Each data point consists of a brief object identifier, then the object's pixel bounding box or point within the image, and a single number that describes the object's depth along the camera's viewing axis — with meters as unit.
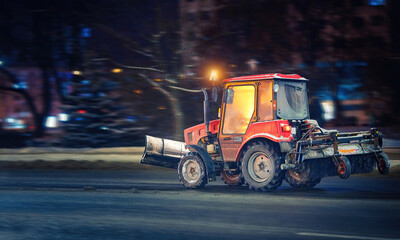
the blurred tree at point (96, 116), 32.00
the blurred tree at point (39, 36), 34.03
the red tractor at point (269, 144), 12.57
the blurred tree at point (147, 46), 25.86
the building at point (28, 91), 40.68
